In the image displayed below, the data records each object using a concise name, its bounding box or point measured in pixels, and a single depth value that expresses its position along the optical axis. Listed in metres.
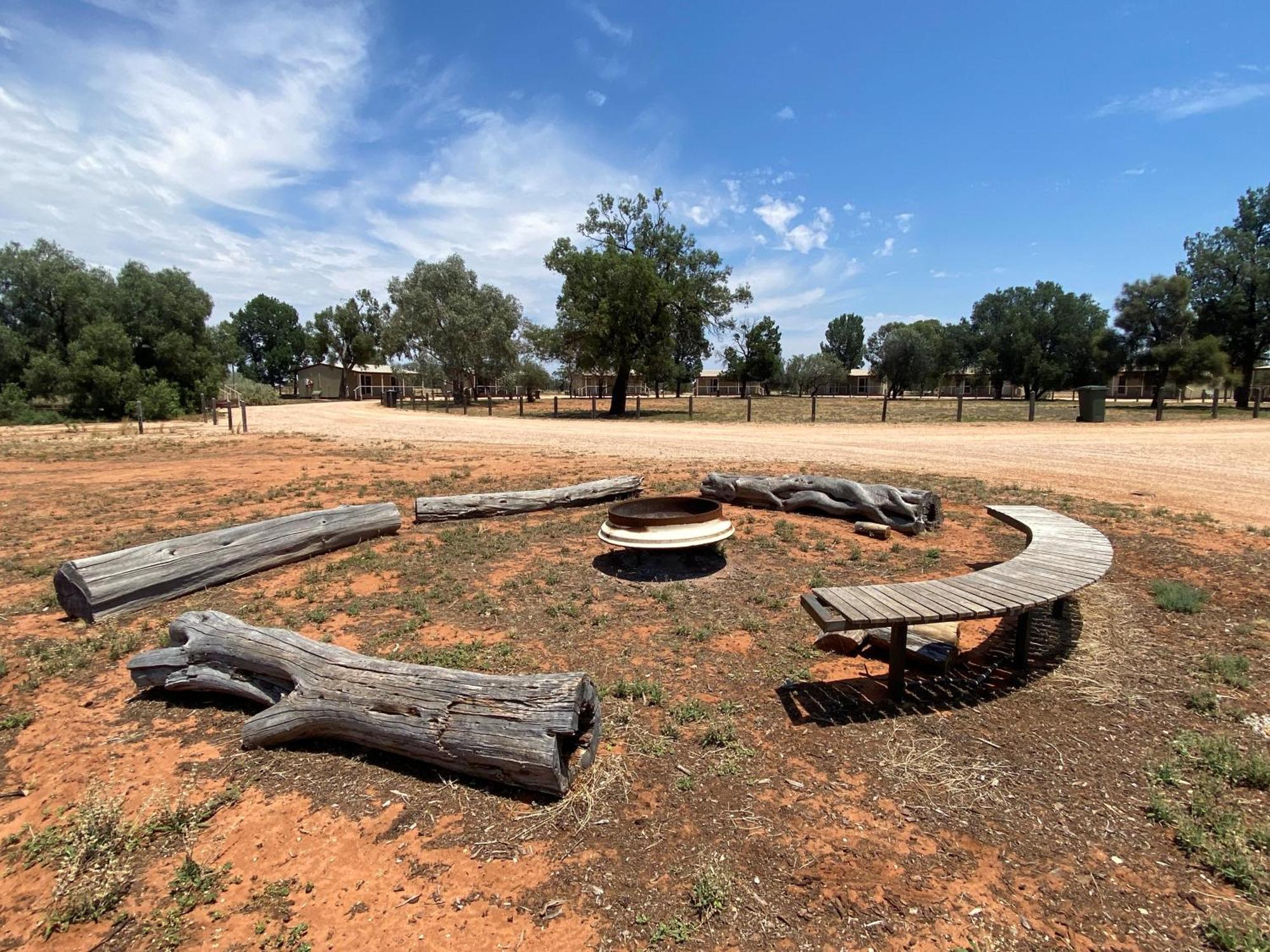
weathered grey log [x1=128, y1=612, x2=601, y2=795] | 2.94
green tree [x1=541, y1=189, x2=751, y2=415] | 31.53
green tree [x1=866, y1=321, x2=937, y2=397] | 67.69
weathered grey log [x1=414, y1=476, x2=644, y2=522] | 8.66
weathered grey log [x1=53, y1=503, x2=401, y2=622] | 5.34
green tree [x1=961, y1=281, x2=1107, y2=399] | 56.00
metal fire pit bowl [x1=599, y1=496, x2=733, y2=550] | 5.82
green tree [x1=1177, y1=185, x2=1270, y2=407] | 34.72
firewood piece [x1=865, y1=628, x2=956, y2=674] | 4.14
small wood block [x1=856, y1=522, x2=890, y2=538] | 7.43
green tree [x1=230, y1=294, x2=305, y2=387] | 84.56
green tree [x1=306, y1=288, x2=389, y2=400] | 70.06
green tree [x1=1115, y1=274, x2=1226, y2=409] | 32.16
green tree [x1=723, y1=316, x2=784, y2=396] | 80.12
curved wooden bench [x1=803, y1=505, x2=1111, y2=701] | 3.55
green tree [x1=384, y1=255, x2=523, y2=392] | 49.22
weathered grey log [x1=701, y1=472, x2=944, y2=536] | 7.66
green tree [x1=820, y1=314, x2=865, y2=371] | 98.56
